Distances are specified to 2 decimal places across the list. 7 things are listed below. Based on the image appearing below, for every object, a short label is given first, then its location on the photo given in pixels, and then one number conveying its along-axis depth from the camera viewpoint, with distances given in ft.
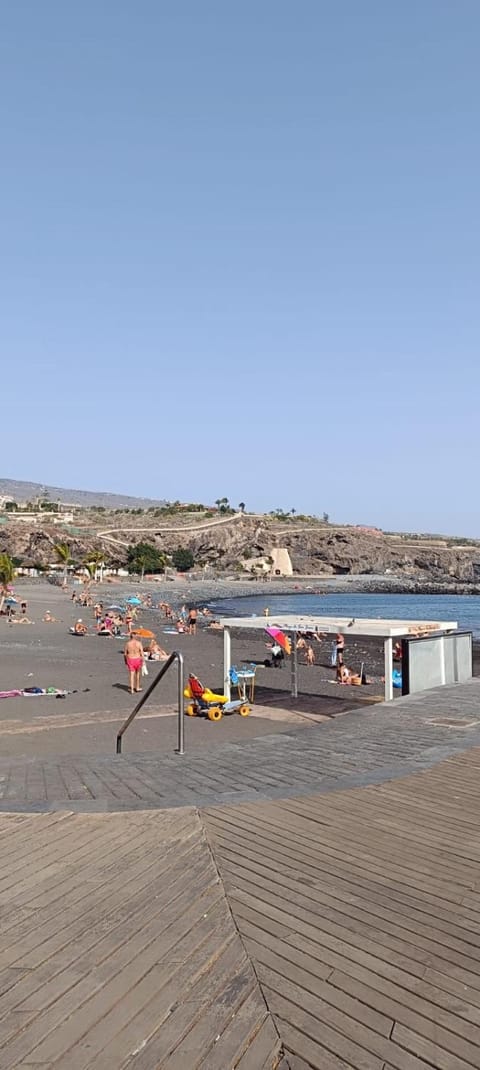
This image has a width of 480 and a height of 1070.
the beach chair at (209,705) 45.52
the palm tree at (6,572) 189.98
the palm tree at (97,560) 346.46
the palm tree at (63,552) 310.45
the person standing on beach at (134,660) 58.03
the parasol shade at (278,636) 50.90
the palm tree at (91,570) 299.75
